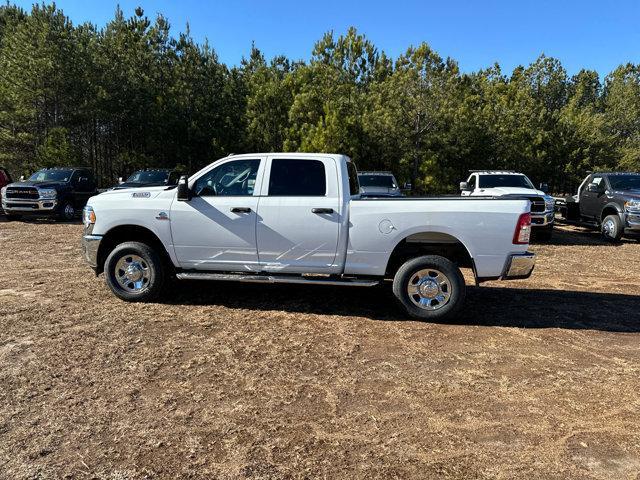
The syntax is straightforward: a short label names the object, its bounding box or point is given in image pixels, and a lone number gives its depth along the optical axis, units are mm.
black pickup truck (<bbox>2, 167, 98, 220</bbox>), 15930
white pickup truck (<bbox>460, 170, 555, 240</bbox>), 12766
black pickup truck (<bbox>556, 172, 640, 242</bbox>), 12977
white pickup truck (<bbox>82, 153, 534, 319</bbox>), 5598
